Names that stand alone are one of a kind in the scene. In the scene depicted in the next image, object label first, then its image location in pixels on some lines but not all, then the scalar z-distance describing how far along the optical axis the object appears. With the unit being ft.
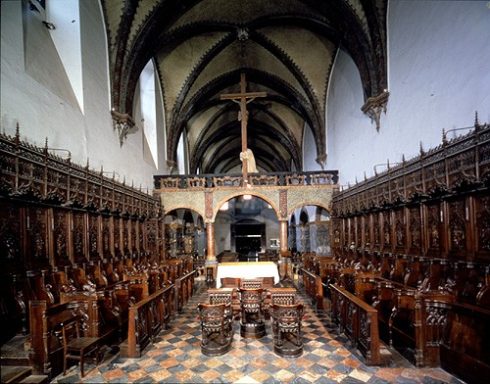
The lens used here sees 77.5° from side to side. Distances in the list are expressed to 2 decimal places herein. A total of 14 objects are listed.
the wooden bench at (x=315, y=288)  25.98
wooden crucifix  46.99
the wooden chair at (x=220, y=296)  21.85
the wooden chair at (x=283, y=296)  21.07
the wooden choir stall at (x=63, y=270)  15.21
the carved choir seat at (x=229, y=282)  28.66
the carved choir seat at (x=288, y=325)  16.76
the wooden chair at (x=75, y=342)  14.35
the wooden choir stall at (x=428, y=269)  14.56
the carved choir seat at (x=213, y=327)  17.17
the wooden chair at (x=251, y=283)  25.05
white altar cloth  34.30
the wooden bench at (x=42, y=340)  13.69
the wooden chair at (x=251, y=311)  19.92
